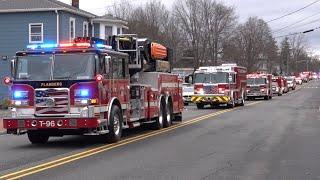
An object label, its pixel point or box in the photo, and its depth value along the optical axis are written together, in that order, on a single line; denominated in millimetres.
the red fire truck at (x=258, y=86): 53291
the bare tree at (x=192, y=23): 82438
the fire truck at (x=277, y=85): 66000
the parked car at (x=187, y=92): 43625
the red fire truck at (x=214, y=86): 37062
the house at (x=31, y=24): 44062
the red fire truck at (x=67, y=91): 15266
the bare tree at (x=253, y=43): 97762
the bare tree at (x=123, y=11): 83688
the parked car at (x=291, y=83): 87831
